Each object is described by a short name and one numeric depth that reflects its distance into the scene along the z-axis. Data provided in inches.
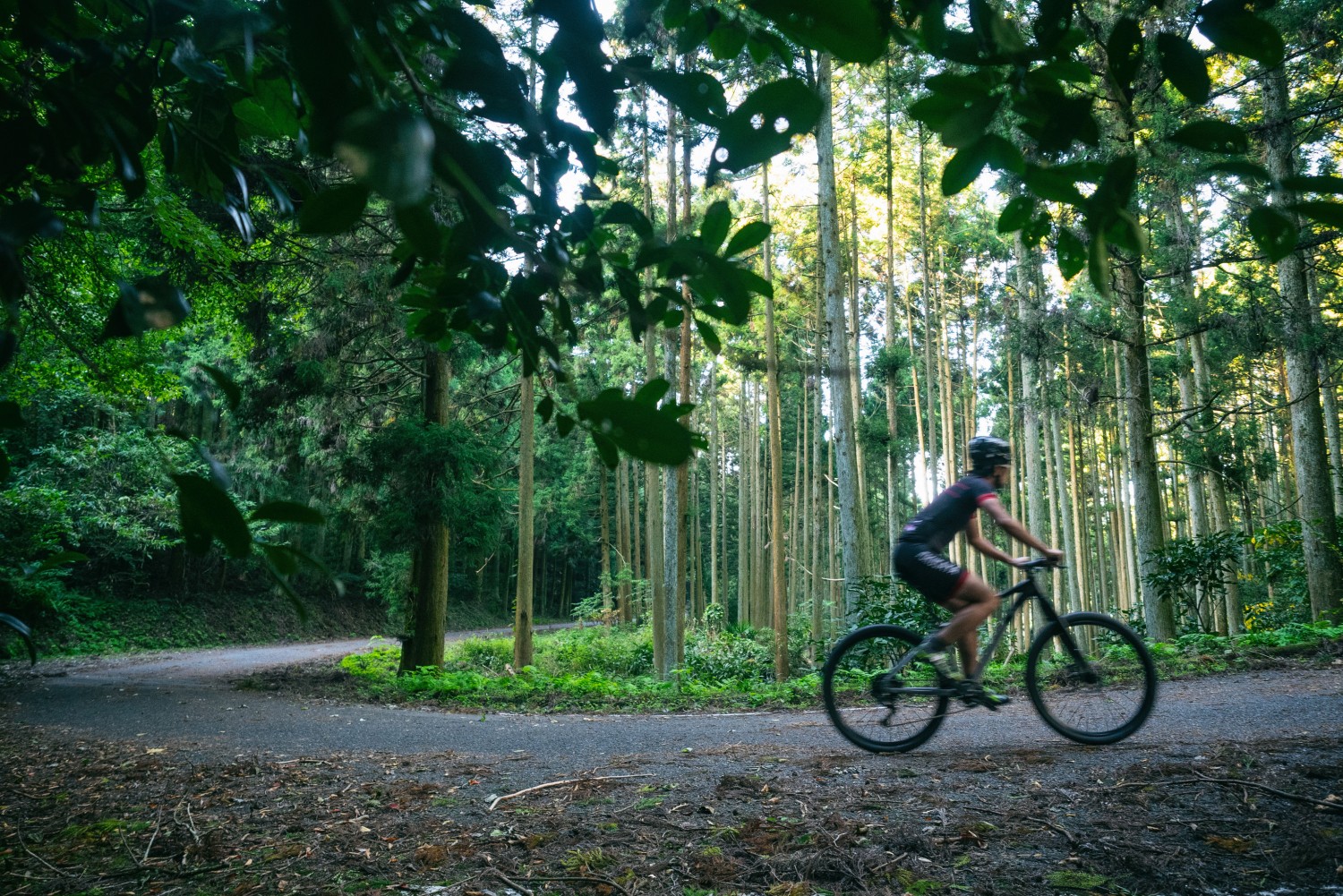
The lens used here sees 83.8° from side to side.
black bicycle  162.4
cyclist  162.4
